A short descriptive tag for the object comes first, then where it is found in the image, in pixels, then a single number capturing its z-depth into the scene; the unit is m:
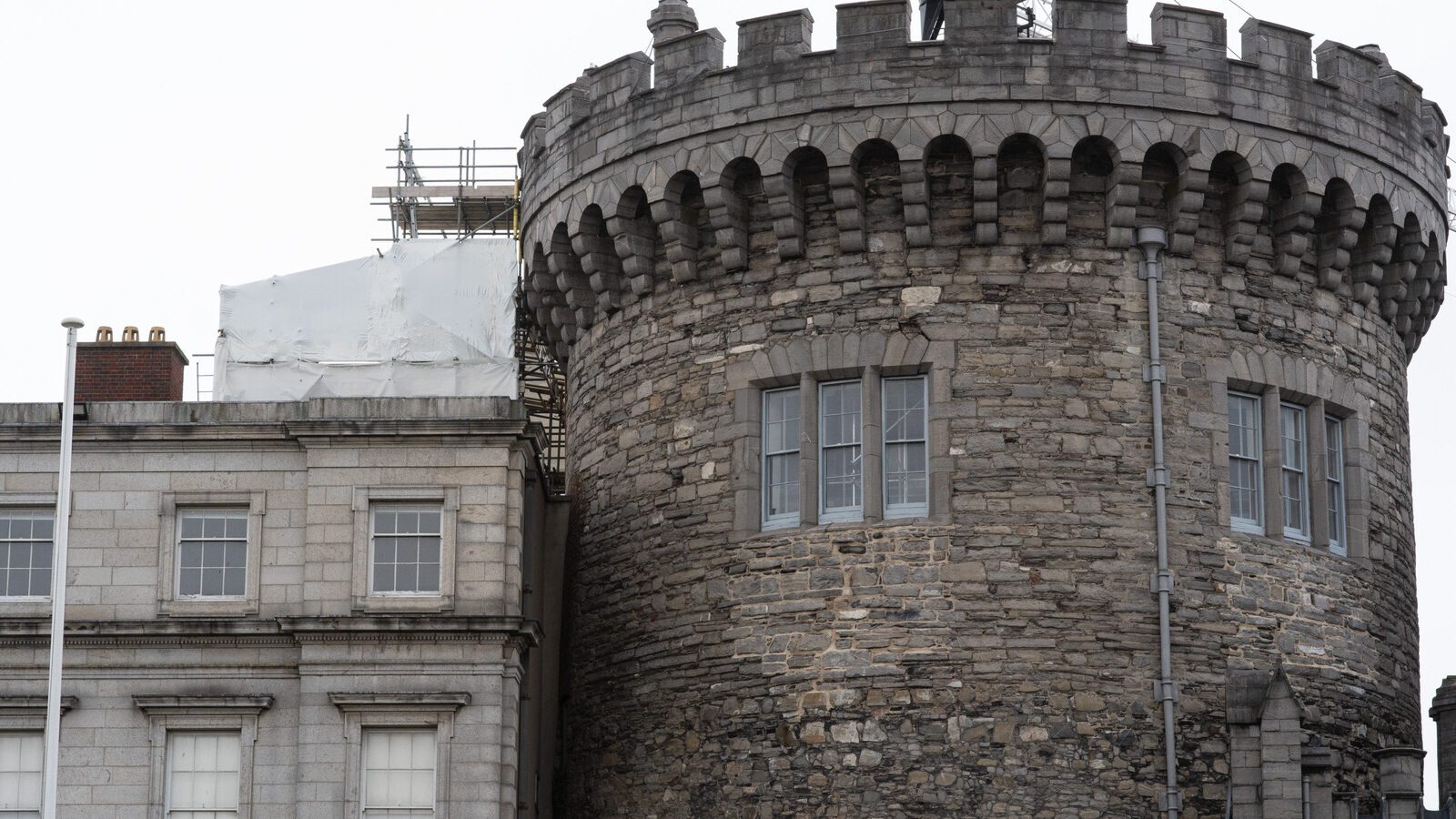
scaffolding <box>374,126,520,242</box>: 40.66
